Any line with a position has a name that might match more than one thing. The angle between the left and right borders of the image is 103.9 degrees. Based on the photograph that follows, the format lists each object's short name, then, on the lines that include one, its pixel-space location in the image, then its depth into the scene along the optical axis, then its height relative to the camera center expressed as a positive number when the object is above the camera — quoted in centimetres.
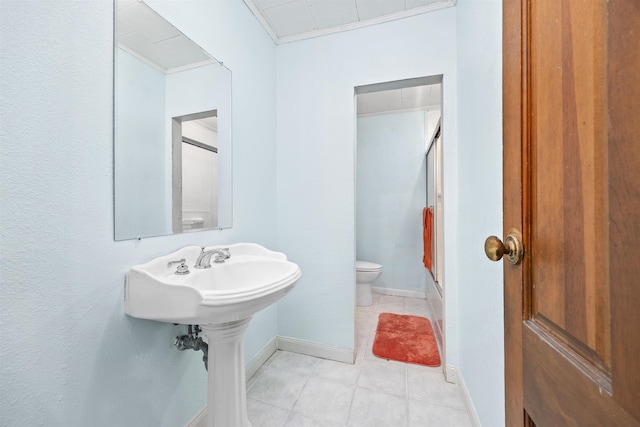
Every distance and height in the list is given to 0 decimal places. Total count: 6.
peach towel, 244 -21
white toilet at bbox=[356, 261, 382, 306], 253 -66
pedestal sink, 76 -28
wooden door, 26 +1
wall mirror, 88 +37
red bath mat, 174 -99
